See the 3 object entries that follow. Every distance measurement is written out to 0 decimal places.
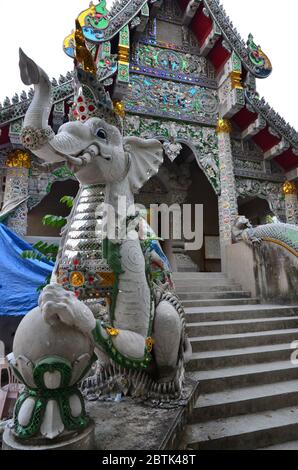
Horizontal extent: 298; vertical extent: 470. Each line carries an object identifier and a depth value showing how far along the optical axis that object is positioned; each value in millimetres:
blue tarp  3594
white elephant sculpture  1395
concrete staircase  2141
